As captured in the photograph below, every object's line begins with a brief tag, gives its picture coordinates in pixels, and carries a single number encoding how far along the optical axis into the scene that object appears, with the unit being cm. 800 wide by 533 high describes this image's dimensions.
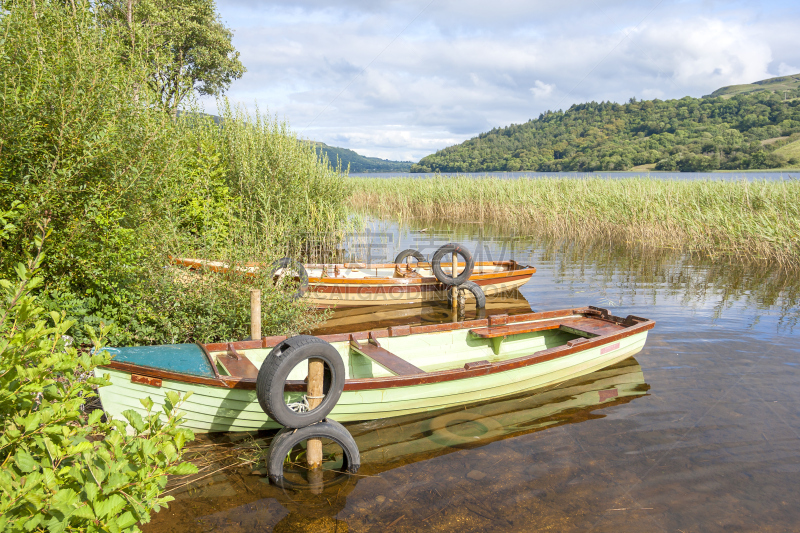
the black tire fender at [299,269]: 901
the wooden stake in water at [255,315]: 600
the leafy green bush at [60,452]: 190
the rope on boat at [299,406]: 463
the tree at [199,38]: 1561
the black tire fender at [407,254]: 1238
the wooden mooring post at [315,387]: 443
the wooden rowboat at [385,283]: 1036
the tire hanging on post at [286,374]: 422
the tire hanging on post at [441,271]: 1019
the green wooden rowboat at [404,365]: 461
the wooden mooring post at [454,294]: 1043
